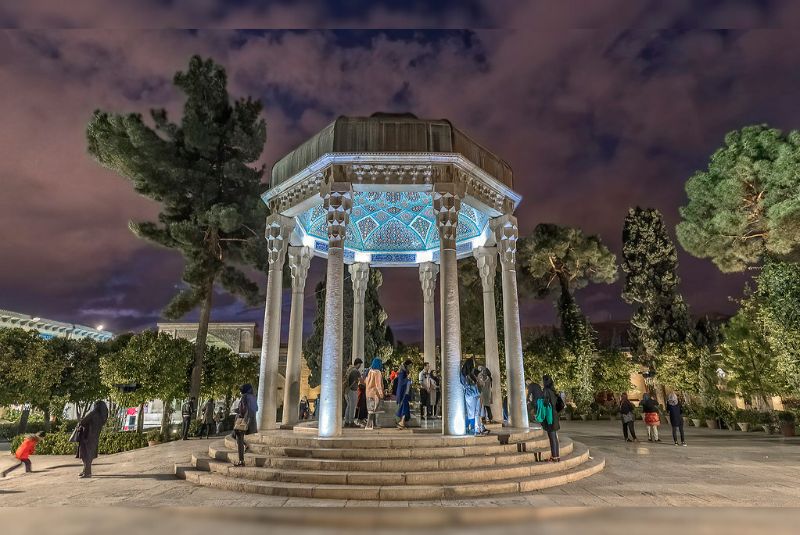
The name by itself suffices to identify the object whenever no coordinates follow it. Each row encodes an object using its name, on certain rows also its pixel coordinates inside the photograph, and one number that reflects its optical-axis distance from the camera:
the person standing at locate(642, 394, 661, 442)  14.45
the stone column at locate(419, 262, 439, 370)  16.55
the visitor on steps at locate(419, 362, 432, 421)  12.55
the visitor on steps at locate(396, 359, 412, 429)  10.70
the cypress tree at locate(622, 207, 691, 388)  30.17
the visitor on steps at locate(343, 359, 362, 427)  11.14
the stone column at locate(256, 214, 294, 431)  11.79
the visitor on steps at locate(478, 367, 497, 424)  11.62
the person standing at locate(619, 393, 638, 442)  14.51
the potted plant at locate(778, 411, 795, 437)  17.17
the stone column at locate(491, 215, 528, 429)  11.27
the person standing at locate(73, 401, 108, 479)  8.91
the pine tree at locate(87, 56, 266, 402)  20.45
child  9.43
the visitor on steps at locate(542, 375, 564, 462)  8.90
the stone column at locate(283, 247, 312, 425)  13.13
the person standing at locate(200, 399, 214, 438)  17.52
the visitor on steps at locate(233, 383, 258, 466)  8.38
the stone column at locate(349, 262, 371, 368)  16.09
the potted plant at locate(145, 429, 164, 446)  15.58
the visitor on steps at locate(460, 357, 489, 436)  9.80
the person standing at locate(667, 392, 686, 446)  13.75
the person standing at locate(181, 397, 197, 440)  16.73
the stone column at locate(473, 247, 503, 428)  13.05
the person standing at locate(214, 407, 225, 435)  20.39
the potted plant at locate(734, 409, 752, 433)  19.48
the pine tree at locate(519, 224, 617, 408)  30.56
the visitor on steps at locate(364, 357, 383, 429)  10.90
